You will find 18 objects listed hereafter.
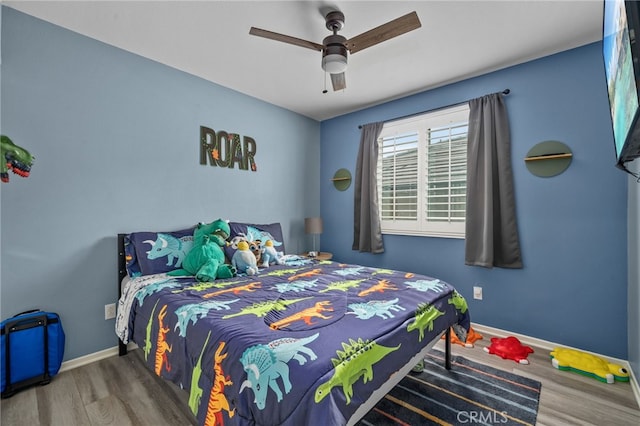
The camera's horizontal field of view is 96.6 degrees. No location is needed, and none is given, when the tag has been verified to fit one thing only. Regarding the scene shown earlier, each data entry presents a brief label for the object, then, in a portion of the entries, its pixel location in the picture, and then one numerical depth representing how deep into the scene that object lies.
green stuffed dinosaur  2.27
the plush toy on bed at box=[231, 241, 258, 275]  2.49
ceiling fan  1.79
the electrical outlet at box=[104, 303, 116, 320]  2.39
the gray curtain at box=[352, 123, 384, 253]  3.67
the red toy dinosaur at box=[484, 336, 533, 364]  2.35
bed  1.06
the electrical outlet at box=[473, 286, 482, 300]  2.93
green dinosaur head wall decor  1.26
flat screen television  0.72
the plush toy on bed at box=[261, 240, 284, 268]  2.82
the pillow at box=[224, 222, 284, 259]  2.70
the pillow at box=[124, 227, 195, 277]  2.37
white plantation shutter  3.08
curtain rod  2.74
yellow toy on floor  2.01
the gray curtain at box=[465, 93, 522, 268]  2.72
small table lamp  3.87
